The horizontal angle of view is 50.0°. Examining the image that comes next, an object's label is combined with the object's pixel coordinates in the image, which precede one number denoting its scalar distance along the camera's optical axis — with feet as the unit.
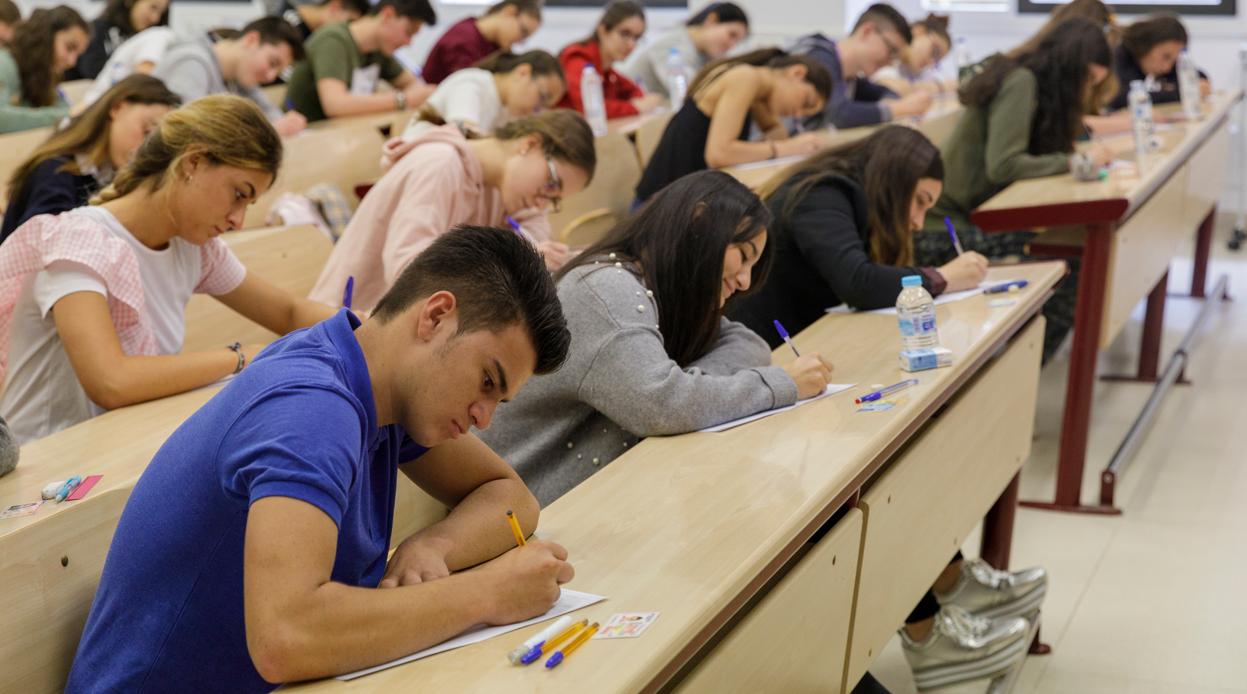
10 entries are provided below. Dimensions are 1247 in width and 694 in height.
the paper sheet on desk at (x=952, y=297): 8.82
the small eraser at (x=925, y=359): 7.15
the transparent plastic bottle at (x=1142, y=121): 14.05
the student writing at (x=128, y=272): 6.70
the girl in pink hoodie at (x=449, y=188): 9.70
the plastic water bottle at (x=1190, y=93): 16.89
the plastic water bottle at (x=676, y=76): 19.35
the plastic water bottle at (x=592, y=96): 16.77
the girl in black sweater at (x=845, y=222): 9.05
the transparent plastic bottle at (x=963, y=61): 15.29
